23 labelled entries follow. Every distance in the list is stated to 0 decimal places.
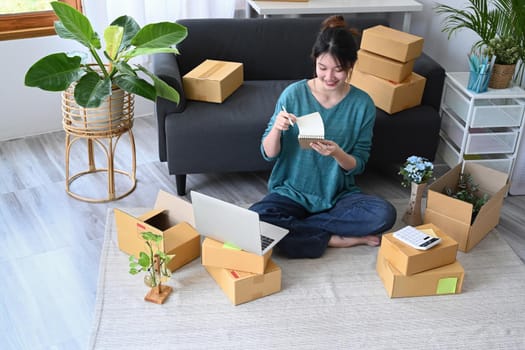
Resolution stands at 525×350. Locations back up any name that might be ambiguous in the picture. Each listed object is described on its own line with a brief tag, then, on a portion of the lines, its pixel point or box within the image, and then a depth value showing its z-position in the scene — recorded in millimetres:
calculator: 2258
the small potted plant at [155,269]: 2146
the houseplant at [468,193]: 2627
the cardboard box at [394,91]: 2848
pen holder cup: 2834
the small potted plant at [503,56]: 2840
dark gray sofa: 2771
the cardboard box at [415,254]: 2221
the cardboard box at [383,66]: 2859
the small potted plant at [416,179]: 2598
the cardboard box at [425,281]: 2252
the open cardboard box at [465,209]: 2510
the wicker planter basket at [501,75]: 2865
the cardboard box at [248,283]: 2191
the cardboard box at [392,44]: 2826
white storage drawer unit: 2879
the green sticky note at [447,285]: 2279
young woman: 2459
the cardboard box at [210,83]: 2848
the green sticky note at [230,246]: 2232
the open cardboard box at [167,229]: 2365
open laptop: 2141
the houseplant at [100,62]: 2430
